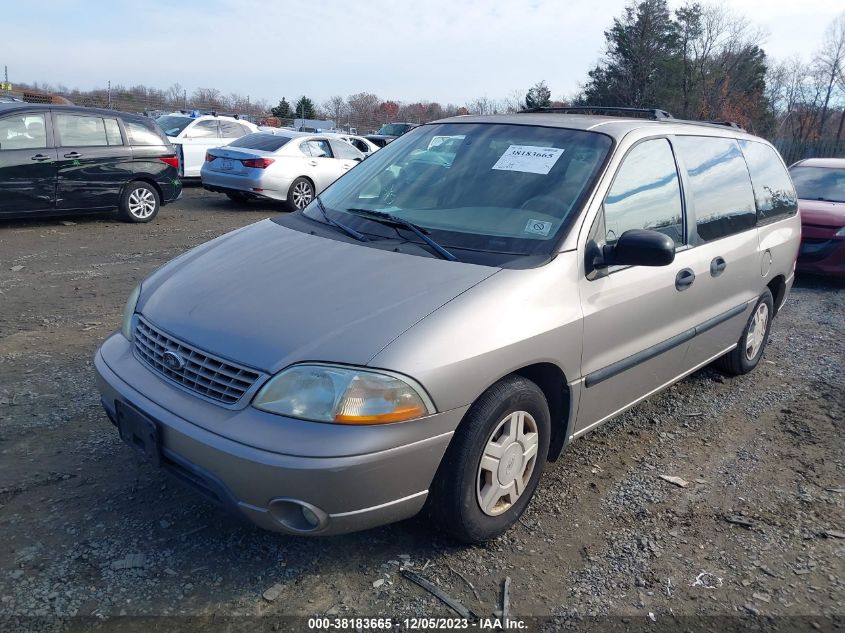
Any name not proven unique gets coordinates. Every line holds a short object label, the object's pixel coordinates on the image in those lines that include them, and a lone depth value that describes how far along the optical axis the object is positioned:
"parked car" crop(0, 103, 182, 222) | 8.93
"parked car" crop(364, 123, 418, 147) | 27.60
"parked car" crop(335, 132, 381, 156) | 16.99
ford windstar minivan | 2.41
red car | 8.30
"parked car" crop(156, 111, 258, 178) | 15.05
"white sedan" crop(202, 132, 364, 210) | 12.40
